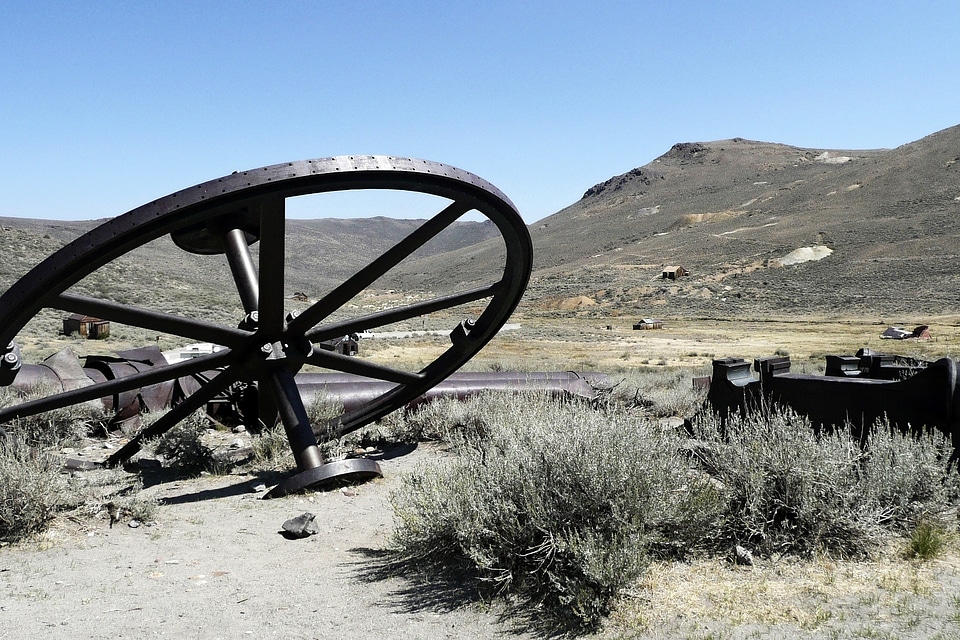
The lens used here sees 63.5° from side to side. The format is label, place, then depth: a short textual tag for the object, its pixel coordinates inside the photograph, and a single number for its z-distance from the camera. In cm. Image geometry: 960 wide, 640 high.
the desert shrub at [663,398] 905
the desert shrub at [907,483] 441
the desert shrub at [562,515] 357
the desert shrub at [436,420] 779
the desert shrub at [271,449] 671
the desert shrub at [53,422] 741
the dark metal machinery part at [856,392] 507
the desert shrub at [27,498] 472
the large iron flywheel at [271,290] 427
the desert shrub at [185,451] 670
